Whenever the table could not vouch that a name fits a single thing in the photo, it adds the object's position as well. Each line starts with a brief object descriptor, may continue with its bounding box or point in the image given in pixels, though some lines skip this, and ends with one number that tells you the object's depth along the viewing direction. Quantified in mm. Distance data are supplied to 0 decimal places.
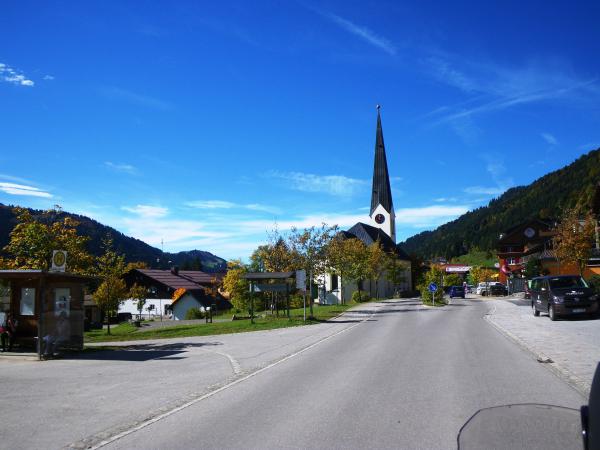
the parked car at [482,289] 65988
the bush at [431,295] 43875
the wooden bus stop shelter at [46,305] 15938
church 80750
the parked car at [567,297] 21344
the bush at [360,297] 57281
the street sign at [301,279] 29172
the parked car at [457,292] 61594
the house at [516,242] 83888
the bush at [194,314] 45156
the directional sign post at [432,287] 42509
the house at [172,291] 57438
